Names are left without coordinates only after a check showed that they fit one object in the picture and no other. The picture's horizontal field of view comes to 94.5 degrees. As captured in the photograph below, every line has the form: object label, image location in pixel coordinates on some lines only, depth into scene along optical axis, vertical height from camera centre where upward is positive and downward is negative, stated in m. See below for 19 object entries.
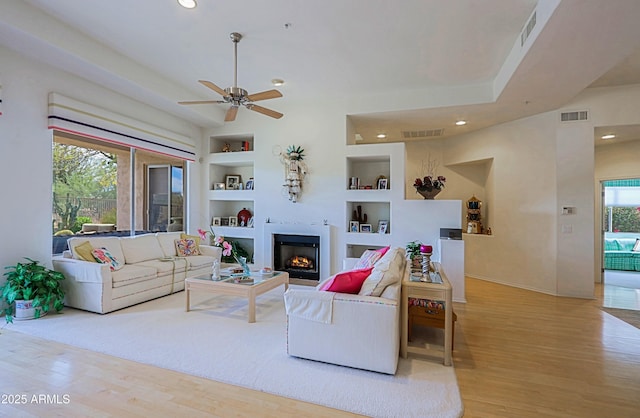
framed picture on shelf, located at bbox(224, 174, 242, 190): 6.83 +0.63
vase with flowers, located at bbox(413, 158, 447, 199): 5.11 +0.38
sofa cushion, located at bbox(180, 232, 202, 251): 5.64 -0.56
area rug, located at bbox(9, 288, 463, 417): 2.12 -1.35
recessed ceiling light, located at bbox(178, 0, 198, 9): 2.98 +2.09
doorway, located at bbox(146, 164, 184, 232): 6.07 +0.22
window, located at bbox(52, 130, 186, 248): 4.45 +0.36
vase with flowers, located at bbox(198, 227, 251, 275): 6.44 -0.84
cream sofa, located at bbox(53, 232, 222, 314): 3.75 -0.91
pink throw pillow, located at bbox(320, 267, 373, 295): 2.61 -0.66
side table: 2.59 -0.85
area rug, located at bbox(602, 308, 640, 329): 3.73 -1.43
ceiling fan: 3.37 +1.31
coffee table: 3.57 -0.98
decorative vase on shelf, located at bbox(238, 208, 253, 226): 6.53 -0.19
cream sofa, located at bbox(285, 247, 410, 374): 2.38 -0.99
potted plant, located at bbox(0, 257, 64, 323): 3.43 -0.98
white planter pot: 3.47 -1.20
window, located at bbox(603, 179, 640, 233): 7.02 +0.08
